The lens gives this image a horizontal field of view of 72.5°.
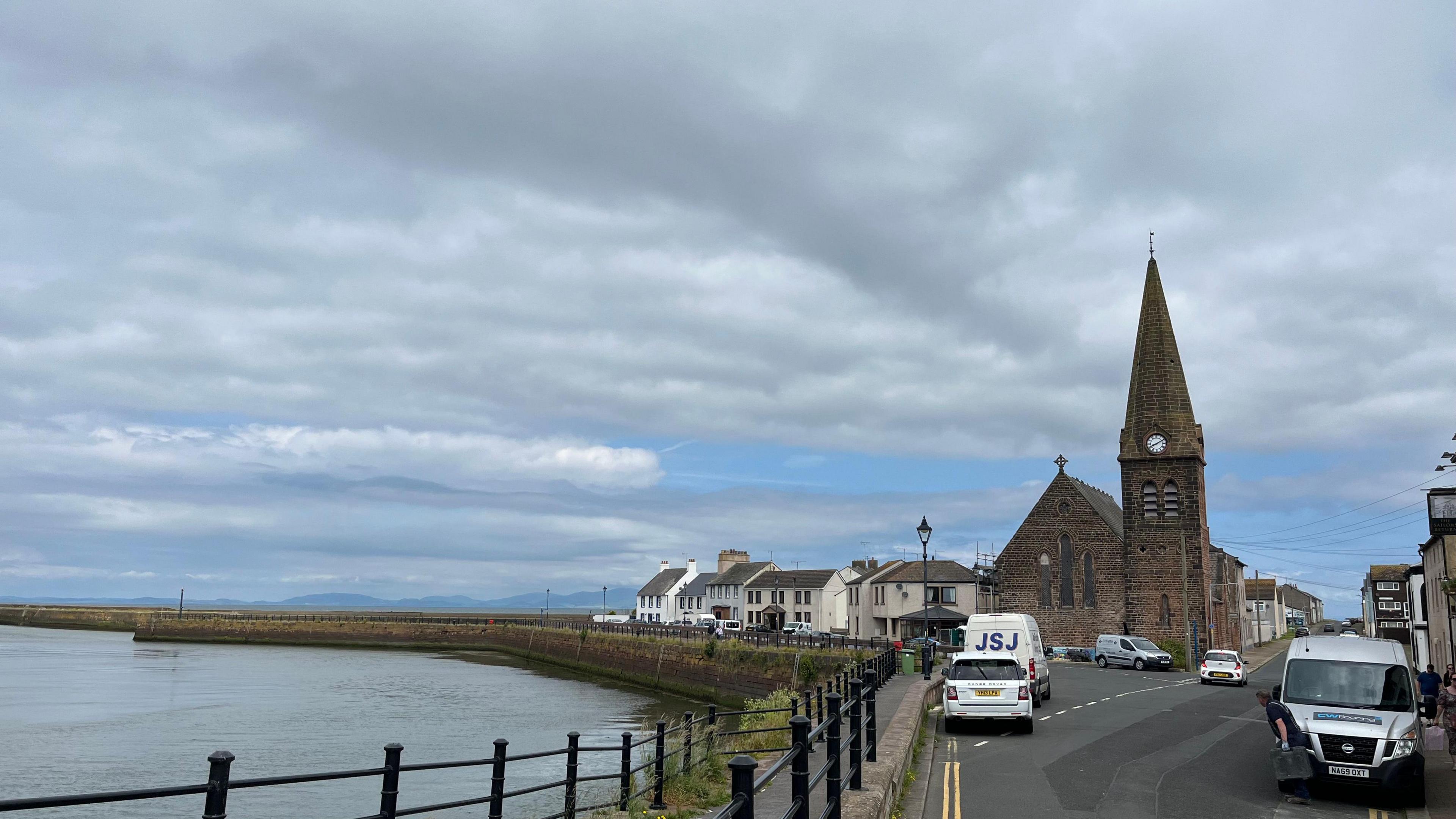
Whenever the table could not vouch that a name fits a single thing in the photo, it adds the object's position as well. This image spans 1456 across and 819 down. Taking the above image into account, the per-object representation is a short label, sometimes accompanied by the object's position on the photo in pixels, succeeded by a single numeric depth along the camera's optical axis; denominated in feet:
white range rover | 65.31
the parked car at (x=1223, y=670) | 126.72
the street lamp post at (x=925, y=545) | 96.84
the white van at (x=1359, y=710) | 42.91
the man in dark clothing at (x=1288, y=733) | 43.78
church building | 177.27
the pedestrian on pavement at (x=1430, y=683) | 64.95
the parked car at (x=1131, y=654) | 155.12
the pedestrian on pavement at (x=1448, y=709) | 53.62
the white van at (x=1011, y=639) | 83.71
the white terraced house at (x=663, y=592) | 388.57
